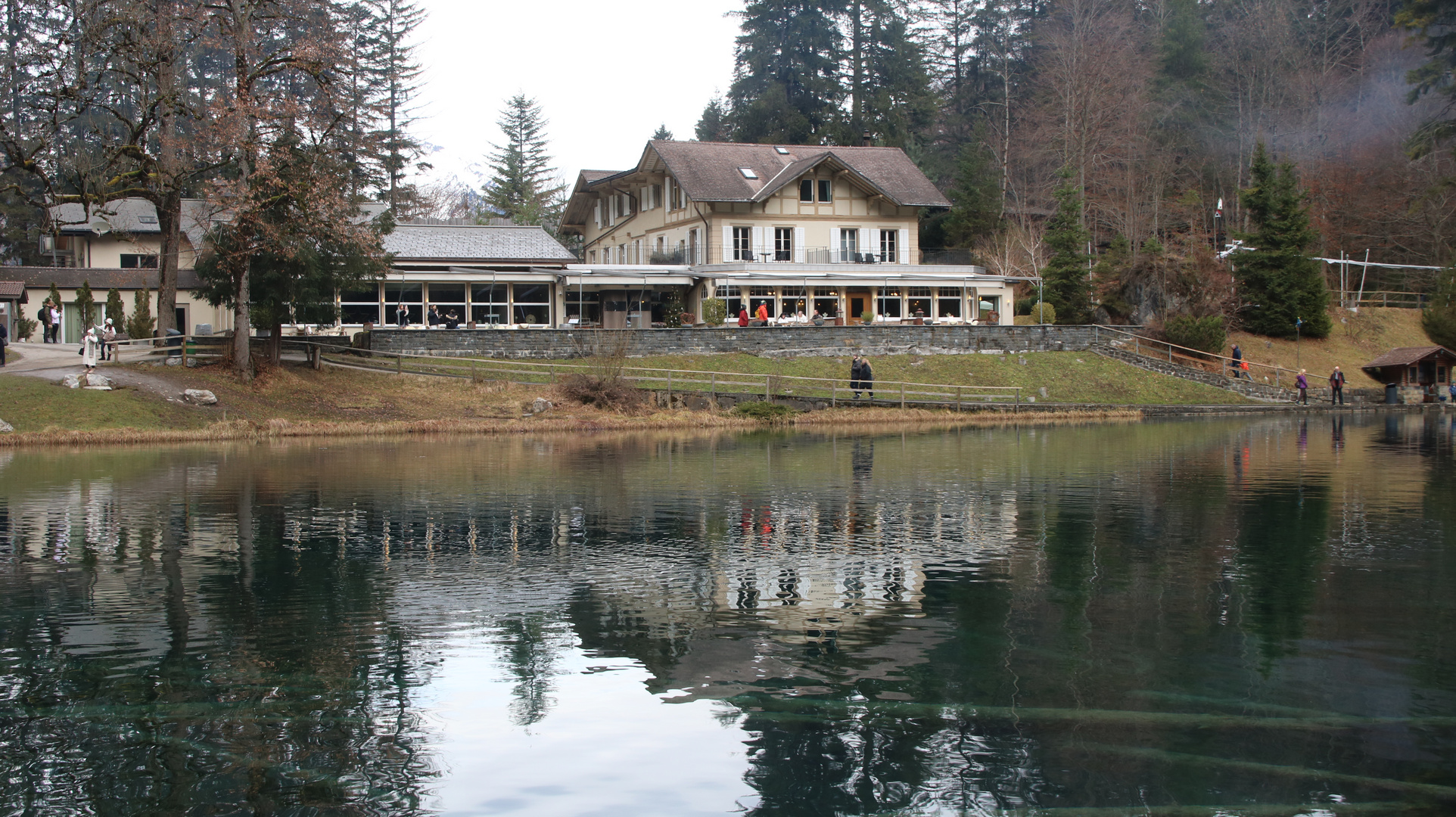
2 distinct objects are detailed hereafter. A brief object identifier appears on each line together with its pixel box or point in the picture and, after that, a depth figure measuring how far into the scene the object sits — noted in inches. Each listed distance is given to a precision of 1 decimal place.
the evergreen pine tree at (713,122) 2881.4
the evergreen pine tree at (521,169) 3245.6
